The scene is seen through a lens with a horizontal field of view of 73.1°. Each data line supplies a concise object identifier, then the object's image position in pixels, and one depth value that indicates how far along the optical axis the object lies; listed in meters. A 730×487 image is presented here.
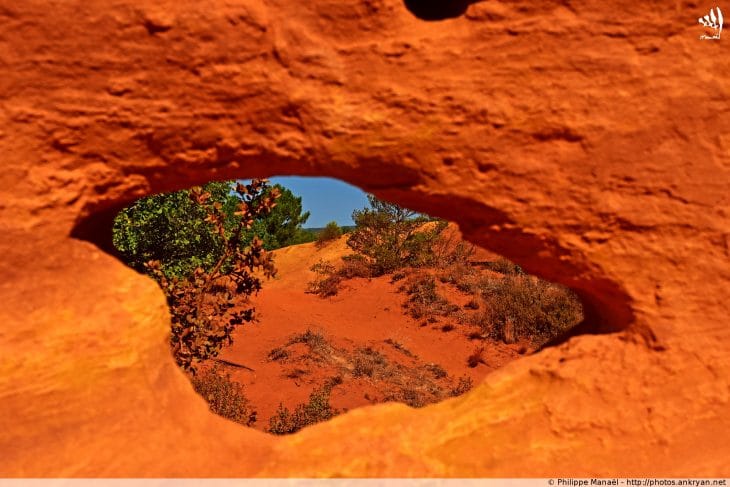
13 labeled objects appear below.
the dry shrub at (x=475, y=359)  9.30
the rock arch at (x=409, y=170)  2.50
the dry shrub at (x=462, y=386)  7.75
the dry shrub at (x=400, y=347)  9.59
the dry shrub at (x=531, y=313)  10.09
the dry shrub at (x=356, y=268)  14.80
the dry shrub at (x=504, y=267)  13.38
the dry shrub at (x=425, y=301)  11.51
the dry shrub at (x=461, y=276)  12.56
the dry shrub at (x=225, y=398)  6.14
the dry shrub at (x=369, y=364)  8.24
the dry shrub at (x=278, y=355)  8.84
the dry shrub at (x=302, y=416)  6.07
